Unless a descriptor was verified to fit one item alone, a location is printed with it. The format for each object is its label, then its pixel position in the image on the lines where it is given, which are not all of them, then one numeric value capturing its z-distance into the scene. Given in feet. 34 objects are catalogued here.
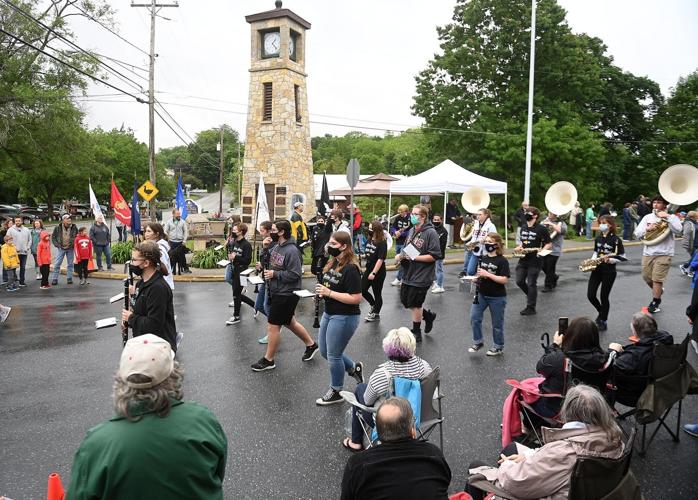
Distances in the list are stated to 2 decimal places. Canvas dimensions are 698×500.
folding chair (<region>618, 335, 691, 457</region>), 13.94
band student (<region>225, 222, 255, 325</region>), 29.35
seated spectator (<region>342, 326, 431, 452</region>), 12.90
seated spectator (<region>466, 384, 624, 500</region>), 9.60
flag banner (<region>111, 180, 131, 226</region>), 55.62
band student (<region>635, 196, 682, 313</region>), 28.76
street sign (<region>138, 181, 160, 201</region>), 58.08
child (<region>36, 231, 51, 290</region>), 44.29
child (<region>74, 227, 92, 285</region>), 45.55
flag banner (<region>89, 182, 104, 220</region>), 53.25
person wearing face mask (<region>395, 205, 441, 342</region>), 24.84
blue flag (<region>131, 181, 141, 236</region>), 54.95
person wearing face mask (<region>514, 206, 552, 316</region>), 31.42
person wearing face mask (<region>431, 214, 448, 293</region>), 37.38
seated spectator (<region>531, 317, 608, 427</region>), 13.98
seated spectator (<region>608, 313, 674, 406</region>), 14.49
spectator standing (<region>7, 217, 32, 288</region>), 44.73
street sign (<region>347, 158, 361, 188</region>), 39.04
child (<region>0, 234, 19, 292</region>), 42.68
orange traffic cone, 8.43
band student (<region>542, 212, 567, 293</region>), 36.88
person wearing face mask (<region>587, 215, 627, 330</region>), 26.99
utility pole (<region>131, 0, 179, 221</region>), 73.31
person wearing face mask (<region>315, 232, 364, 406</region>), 17.44
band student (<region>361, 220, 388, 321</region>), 28.89
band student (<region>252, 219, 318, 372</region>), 20.43
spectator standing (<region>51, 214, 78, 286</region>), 46.60
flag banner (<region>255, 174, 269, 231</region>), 50.70
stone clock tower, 67.36
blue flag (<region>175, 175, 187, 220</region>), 58.67
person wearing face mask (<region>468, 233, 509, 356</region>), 22.20
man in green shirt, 6.73
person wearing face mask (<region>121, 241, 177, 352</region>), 15.40
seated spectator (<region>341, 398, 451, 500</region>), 8.23
